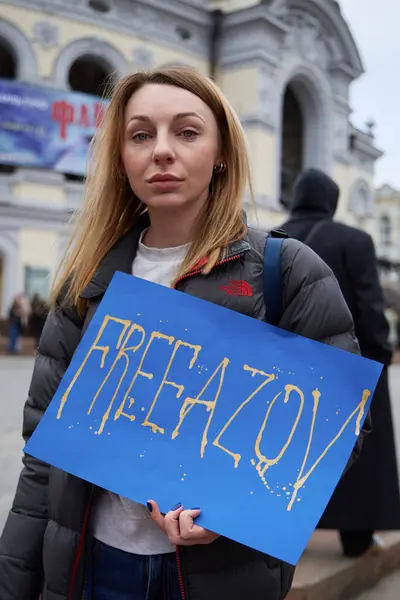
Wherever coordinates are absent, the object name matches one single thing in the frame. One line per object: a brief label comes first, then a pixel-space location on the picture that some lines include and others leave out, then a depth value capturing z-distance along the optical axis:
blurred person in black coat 2.96
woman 1.32
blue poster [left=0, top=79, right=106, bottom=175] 18.20
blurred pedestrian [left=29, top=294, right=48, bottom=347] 15.49
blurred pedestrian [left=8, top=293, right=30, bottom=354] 14.48
